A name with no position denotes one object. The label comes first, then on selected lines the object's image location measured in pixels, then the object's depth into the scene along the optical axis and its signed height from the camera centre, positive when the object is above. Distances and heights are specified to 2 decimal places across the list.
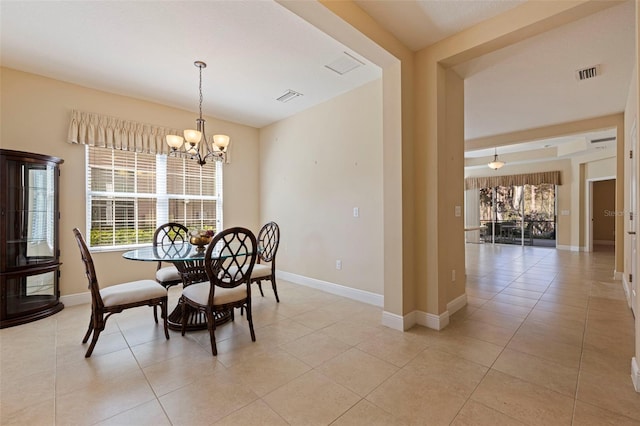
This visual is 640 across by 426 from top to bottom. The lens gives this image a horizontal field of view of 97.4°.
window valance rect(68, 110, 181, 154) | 3.65 +1.13
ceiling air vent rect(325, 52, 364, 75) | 3.09 +1.71
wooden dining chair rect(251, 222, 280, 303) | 3.51 -0.71
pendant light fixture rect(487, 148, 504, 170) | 7.34 +1.27
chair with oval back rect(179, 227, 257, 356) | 2.42 -0.70
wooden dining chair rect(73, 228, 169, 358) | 2.34 -0.74
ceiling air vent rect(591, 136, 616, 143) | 6.09 +1.62
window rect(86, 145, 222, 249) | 3.90 +0.29
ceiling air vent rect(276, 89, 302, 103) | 3.95 +1.70
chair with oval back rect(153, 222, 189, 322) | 3.29 -0.38
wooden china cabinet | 3.01 -0.26
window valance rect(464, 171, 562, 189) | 8.52 +1.08
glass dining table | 2.70 -0.59
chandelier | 3.10 +0.83
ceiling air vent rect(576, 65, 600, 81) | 3.20 +1.64
